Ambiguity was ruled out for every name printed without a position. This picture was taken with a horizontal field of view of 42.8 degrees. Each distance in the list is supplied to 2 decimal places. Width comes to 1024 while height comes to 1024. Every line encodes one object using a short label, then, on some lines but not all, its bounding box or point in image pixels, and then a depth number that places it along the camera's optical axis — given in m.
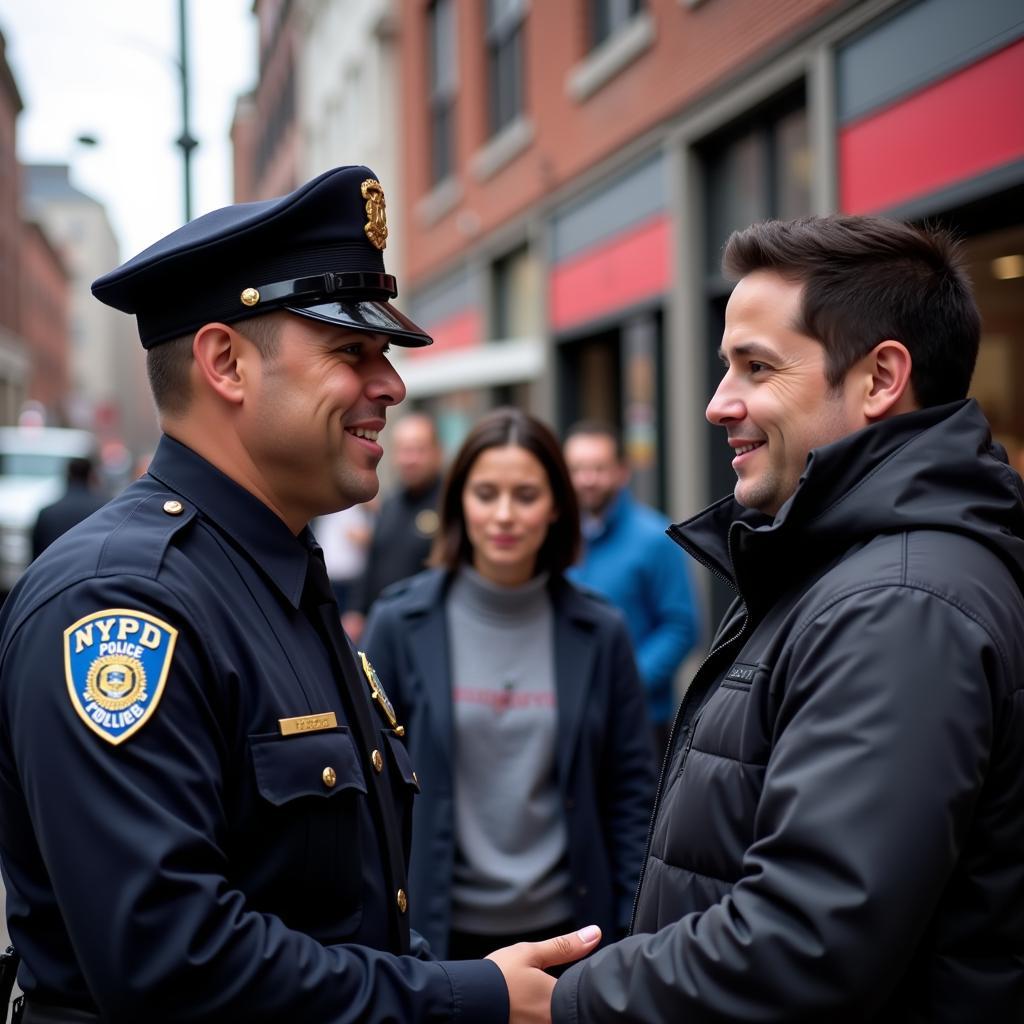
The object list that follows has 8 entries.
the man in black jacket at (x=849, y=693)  1.69
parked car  16.86
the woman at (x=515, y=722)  3.64
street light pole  9.37
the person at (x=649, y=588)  5.81
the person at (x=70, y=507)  10.24
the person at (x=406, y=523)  7.30
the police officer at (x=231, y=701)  1.74
